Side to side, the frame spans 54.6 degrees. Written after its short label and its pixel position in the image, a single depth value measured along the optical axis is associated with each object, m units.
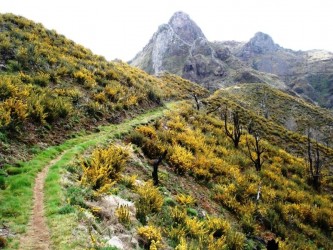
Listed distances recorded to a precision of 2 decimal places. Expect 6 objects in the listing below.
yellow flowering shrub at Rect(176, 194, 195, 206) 14.26
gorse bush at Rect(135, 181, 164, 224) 10.99
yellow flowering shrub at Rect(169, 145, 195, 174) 18.50
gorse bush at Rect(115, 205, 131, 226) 9.92
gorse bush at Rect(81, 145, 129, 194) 11.59
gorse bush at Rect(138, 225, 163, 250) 9.42
